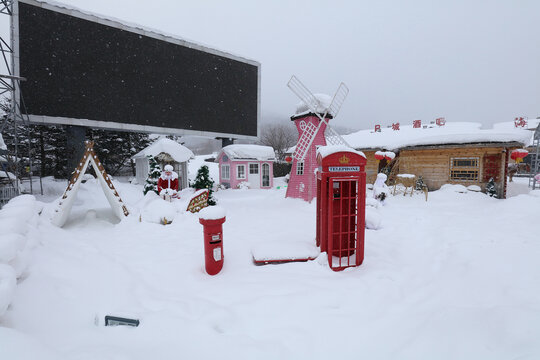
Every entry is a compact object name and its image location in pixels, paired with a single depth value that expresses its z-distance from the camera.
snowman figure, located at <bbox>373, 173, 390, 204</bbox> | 9.23
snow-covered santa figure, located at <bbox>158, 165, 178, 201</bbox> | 8.65
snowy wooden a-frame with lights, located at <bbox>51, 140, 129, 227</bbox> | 6.42
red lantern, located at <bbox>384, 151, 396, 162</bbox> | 12.73
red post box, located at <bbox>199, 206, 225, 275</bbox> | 4.11
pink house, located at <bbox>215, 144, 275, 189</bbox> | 17.47
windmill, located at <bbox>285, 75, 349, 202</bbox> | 11.02
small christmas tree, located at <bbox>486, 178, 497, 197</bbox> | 11.80
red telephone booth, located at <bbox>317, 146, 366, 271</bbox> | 4.48
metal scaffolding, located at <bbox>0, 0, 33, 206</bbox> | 8.81
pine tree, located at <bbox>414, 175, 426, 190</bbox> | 13.50
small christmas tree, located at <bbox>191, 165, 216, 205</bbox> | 10.60
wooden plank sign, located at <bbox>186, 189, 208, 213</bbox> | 7.94
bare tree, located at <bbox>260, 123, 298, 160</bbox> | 37.66
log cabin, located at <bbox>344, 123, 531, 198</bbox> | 11.79
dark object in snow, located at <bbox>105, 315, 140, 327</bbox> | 2.53
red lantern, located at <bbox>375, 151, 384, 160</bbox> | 13.10
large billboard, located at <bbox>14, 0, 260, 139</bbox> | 10.19
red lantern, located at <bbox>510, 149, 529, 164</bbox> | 11.49
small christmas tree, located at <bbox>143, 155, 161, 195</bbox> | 10.45
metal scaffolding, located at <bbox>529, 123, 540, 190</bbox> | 11.90
